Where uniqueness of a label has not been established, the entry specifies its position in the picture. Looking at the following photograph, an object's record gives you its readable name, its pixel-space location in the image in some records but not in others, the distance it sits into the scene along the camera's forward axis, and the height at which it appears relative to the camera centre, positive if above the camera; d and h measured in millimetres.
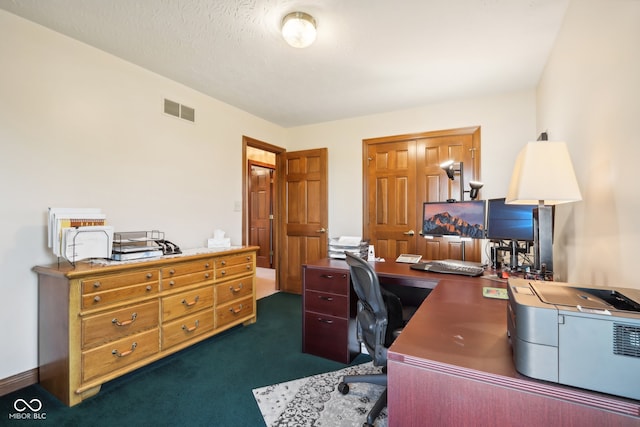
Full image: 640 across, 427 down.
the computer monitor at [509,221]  1879 -42
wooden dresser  1844 -741
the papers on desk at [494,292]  1483 -407
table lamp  1226 +172
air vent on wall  2950 +1084
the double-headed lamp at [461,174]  2393 +339
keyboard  2006 -385
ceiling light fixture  1979 +1274
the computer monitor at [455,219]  2178 -33
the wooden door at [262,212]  6191 +55
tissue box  3197 -310
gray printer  648 -298
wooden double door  3471 +389
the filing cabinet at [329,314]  2359 -824
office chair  1683 -642
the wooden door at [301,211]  4316 +54
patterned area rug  1725 -1208
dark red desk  691 -455
